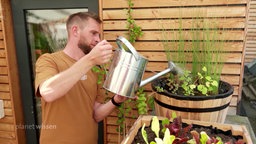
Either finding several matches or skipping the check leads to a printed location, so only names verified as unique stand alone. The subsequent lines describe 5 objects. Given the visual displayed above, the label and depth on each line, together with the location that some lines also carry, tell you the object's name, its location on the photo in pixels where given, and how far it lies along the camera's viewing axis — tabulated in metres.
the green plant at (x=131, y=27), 2.13
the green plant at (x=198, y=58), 1.43
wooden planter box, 1.14
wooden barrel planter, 1.29
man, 1.76
